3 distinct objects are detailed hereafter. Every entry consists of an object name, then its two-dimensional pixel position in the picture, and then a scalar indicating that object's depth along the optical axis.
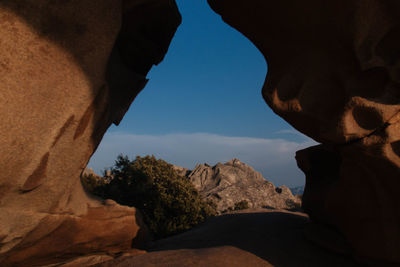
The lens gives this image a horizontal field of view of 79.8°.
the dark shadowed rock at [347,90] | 3.77
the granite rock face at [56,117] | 3.52
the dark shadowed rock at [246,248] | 4.35
